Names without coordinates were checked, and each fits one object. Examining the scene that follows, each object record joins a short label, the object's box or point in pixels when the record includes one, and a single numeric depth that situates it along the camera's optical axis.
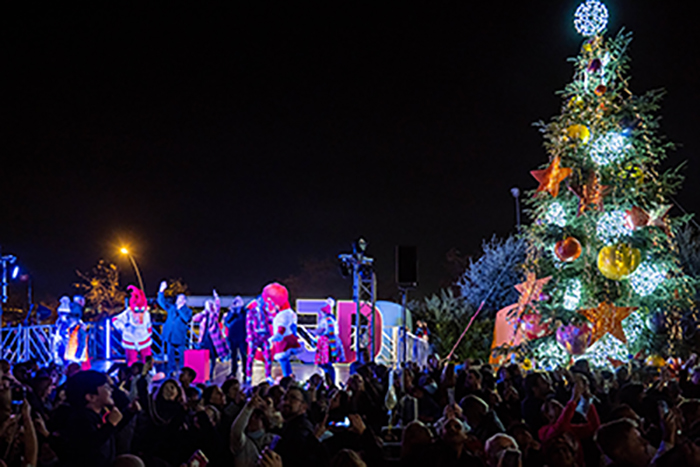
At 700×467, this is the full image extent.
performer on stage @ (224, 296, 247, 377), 13.33
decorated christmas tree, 11.58
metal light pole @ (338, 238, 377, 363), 13.52
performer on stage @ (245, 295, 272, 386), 13.33
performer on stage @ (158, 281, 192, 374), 14.82
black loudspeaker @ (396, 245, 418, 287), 10.98
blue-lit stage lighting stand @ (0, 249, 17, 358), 13.15
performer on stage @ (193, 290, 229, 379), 13.97
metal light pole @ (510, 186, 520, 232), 25.09
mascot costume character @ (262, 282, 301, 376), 13.13
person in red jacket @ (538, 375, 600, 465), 4.65
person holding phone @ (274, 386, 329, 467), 4.23
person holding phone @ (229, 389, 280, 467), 4.48
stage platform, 14.73
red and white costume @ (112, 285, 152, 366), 14.85
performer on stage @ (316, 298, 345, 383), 14.44
